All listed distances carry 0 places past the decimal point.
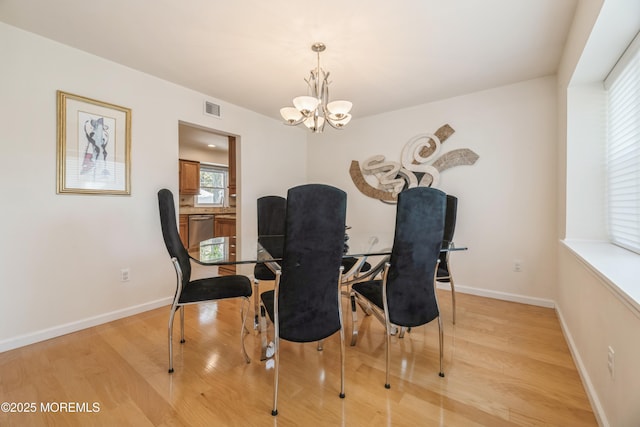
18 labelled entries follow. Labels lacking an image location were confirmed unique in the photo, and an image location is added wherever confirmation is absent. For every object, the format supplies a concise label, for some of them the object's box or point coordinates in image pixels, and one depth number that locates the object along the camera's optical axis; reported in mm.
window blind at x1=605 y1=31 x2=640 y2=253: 1554
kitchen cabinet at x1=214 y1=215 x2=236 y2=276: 5615
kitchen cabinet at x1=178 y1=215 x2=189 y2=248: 5754
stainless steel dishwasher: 5984
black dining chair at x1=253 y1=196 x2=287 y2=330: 2979
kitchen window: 6738
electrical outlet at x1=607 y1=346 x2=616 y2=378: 1166
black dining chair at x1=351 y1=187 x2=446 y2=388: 1562
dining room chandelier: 2043
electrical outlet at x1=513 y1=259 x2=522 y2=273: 2908
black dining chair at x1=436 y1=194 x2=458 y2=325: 2348
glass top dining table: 1652
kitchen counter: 6012
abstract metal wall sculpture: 3270
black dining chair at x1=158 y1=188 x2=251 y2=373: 1710
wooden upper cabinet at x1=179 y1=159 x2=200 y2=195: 5949
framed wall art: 2211
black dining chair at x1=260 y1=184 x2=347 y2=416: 1353
